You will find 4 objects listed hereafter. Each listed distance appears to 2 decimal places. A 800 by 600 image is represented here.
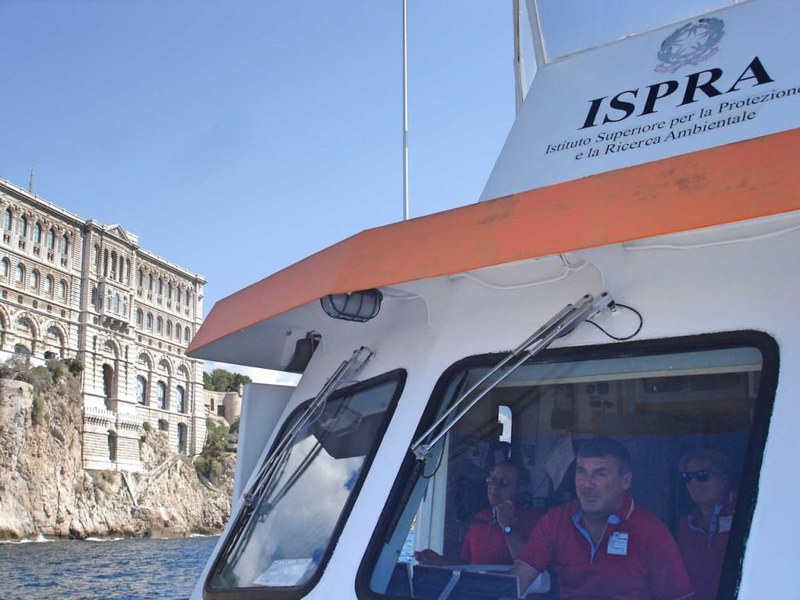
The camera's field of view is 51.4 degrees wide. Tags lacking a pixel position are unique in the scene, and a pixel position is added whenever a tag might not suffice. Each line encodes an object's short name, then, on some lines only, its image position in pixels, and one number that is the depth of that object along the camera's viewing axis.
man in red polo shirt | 1.83
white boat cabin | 1.71
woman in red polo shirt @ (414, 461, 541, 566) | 2.11
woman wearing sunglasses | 1.79
